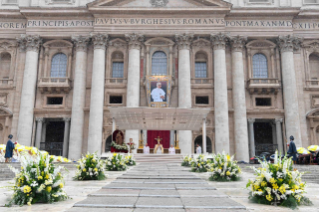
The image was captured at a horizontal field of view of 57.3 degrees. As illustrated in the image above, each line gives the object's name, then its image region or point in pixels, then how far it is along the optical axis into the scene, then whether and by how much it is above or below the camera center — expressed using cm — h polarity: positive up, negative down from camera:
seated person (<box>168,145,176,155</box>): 2692 +13
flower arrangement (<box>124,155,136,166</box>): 1753 -58
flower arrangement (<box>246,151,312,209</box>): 593 -71
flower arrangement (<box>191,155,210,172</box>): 1387 -62
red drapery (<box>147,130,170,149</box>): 3362 +165
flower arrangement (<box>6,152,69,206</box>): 592 -66
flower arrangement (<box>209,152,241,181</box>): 1045 -64
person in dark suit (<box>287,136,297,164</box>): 1731 +13
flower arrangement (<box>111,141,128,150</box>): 2241 +38
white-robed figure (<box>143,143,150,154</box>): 2723 +11
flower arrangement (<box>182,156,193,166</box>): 1830 -60
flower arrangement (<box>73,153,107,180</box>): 1034 -64
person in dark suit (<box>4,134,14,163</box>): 1746 +8
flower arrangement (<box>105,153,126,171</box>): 1412 -62
